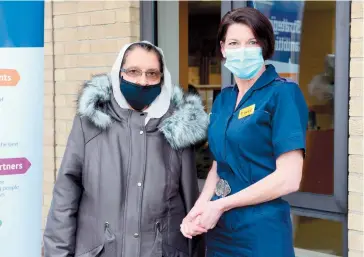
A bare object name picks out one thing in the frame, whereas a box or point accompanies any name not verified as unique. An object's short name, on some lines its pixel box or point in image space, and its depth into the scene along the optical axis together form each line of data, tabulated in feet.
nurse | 7.00
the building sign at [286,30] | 13.64
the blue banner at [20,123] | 9.37
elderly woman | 7.72
